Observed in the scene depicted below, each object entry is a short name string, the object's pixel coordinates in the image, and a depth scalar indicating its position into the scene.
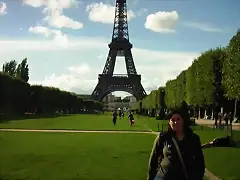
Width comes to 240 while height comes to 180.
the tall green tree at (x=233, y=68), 24.37
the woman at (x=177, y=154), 3.36
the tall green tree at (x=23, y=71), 63.91
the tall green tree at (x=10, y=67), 65.18
